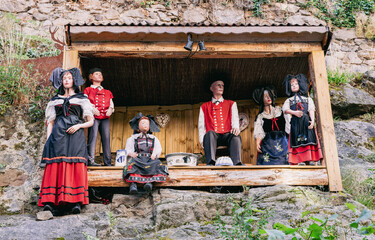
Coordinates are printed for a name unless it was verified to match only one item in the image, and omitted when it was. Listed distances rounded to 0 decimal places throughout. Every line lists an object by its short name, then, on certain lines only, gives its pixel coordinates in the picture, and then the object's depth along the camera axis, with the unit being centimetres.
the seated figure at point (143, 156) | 714
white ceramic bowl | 775
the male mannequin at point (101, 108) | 820
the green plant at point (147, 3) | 1428
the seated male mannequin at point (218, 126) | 815
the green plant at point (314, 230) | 353
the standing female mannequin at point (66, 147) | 666
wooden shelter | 749
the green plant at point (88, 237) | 553
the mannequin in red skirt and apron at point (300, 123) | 793
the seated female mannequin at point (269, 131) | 855
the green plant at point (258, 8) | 1436
